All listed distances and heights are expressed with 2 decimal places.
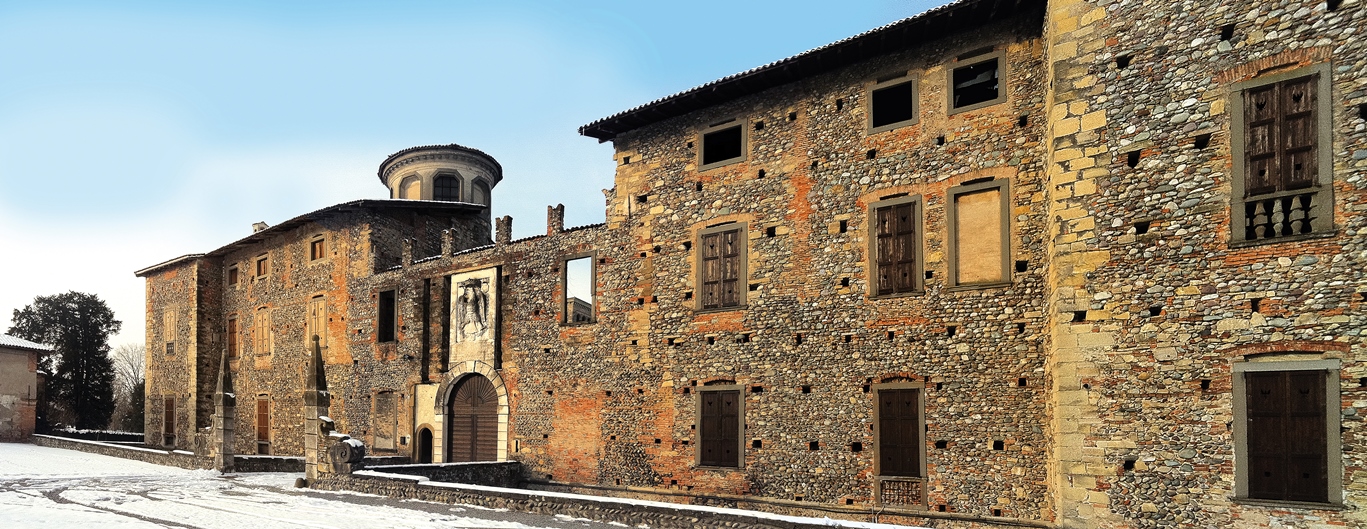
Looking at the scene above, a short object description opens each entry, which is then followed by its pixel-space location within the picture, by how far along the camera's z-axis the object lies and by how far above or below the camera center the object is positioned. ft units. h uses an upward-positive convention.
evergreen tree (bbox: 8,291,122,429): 140.87 -7.92
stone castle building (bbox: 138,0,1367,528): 32.12 +0.80
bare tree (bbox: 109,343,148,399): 228.22 -18.48
